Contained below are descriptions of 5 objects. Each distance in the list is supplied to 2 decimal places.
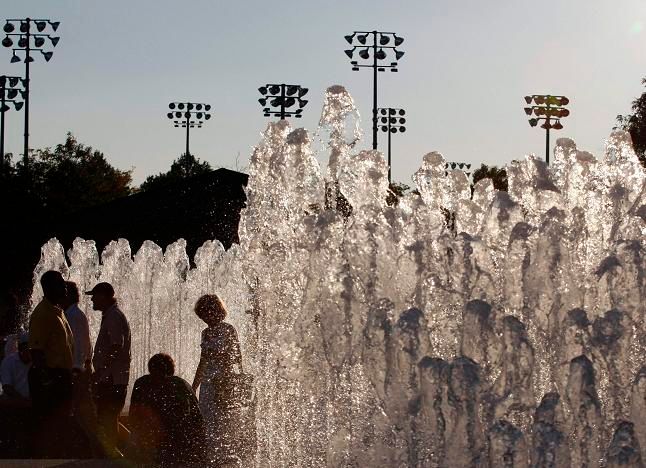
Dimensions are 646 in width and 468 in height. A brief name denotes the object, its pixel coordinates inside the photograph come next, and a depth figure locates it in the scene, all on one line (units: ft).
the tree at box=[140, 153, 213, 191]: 297.24
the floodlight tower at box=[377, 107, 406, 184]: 164.96
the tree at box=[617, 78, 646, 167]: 151.84
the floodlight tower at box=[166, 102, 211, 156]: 181.98
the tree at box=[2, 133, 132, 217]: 146.30
